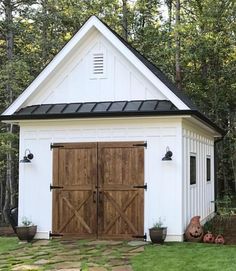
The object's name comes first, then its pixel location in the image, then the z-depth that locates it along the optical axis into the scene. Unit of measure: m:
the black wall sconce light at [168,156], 9.59
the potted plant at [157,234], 9.26
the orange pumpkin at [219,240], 9.82
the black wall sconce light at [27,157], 10.39
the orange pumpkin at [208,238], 9.84
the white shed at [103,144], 9.77
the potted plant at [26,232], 9.92
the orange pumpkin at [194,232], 9.73
